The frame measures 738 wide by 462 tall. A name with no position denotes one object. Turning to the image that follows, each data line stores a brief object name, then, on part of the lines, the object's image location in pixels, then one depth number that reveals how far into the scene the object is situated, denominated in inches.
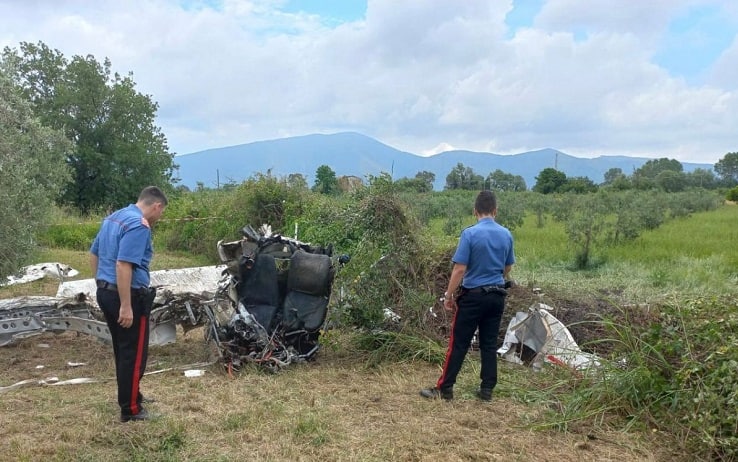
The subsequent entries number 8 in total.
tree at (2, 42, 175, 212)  951.6
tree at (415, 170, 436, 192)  1508.1
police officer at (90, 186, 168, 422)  153.4
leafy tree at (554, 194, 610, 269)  469.1
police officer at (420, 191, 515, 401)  179.9
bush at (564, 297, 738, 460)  144.4
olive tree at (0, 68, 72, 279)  252.8
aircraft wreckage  220.2
